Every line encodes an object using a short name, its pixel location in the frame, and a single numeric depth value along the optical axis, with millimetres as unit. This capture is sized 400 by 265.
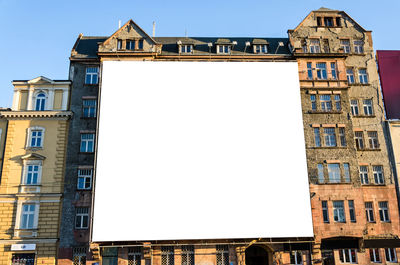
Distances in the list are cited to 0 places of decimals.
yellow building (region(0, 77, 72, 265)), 27750
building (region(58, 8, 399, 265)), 28250
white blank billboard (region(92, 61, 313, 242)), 27453
